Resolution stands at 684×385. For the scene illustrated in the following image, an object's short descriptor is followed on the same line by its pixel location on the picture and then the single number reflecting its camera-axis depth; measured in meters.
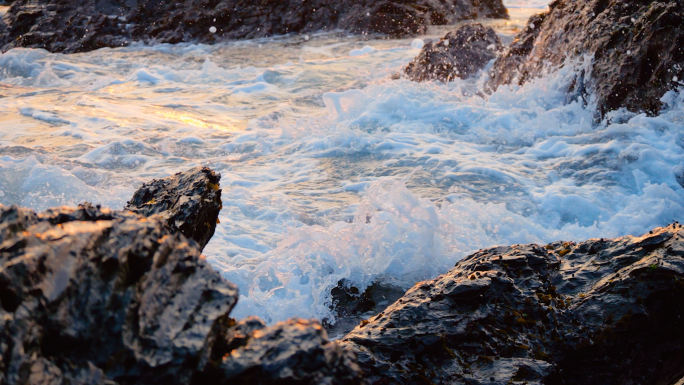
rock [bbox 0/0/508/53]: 12.90
